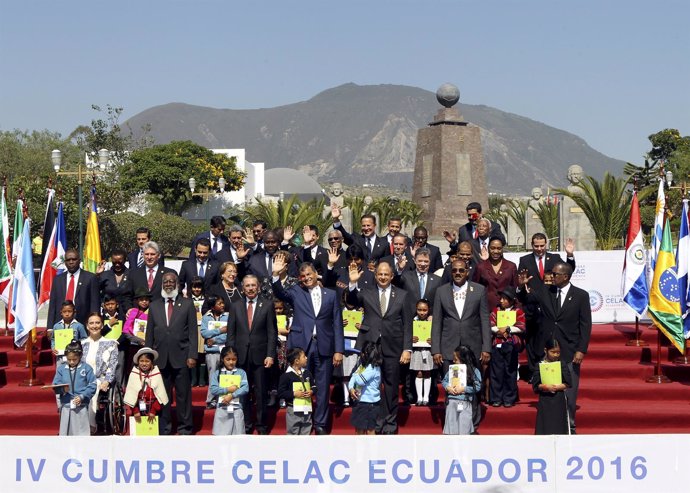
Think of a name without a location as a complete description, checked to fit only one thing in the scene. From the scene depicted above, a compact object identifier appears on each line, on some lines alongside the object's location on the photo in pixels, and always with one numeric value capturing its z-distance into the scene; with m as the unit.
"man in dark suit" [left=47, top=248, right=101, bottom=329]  11.76
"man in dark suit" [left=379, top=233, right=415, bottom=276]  11.71
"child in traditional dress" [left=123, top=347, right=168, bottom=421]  10.21
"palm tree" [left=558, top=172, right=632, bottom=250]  22.42
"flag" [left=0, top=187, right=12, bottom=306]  13.87
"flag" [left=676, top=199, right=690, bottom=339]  12.84
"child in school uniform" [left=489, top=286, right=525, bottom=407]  11.14
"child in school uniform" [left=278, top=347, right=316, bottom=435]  10.12
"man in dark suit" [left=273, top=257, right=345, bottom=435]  10.48
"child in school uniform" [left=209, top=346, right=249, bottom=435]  10.12
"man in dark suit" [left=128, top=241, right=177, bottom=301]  11.64
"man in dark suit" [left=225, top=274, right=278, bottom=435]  10.58
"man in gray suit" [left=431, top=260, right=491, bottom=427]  10.48
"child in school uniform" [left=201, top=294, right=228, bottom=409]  11.09
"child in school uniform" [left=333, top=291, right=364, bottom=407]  11.11
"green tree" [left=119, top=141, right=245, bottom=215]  73.75
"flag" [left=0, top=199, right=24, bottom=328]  13.83
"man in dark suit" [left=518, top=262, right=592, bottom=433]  10.66
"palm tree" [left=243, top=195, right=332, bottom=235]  26.69
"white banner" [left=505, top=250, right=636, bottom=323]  15.52
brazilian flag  12.64
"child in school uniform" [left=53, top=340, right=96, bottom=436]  10.21
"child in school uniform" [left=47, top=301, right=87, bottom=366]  10.95
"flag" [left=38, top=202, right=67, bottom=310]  13.88
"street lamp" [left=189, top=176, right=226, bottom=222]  46.47
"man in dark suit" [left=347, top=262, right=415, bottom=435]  10.49
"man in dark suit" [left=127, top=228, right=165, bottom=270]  12.46
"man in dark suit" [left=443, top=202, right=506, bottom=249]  12.66
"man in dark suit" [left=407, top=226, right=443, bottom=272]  12.34
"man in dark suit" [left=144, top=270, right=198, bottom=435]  10.70
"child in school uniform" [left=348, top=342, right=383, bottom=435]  10.15
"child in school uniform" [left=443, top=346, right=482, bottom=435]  10.12
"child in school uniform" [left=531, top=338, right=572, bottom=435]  10.03
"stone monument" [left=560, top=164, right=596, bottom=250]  24.92
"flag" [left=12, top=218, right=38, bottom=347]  12.74
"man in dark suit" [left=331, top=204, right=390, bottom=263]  12.47
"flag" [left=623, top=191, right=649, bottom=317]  13.45
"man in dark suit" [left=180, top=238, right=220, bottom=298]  12.10
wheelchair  10.72
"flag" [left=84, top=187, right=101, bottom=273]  14.60
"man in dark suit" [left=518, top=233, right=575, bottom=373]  11.17
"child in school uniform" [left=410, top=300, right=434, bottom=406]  11.00
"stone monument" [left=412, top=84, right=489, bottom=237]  29.31
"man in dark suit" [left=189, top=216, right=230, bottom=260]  12.66
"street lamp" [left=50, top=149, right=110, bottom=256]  23.80
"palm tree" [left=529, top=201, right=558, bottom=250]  27.67
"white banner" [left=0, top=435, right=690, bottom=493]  8.25
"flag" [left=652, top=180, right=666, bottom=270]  13.28
